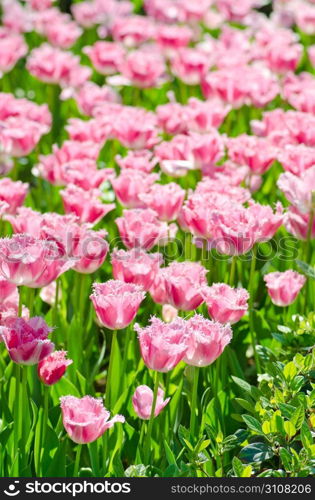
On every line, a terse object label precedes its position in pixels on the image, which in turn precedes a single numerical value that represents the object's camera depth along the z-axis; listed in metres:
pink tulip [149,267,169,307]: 4.87
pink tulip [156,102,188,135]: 7.00
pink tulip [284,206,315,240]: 5.43
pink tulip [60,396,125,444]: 3.89
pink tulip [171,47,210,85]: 8.21
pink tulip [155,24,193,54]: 9.08
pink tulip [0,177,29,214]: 5.57
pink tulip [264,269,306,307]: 5.05
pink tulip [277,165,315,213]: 5.24
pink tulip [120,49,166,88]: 7.96
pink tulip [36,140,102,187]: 6.18
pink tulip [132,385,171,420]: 4.27
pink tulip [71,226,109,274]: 4.83
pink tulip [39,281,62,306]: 5.74
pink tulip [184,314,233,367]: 4.14
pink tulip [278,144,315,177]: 5.66
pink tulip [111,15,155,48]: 9.37
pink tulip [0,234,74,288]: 4.23
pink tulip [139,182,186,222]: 5.41
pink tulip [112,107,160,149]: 6.58
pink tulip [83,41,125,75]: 8.61
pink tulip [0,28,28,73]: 8.45
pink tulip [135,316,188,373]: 3.96
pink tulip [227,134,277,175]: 6.11
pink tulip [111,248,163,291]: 4.72
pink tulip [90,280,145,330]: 4.23
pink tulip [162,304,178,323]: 5.40
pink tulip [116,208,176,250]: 5.13
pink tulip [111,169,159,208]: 5.70
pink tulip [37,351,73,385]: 4.22
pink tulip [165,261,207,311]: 4.50
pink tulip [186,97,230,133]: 6.89
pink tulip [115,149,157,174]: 6.04
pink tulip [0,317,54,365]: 4.04
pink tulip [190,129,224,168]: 6.20
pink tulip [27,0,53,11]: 10.50
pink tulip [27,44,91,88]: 8.11
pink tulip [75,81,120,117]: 7.59
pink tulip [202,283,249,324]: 4.42
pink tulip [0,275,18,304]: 4.61
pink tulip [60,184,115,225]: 5.35
